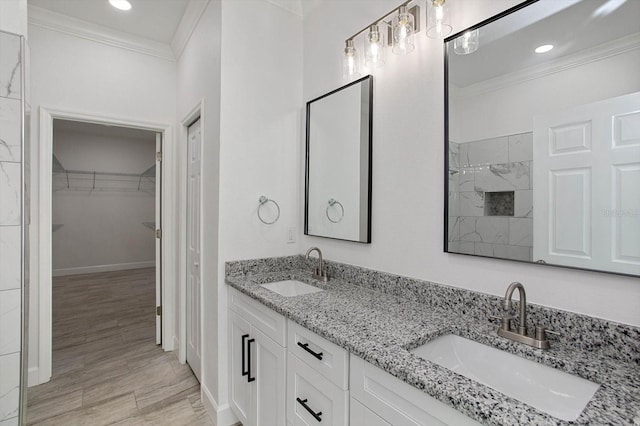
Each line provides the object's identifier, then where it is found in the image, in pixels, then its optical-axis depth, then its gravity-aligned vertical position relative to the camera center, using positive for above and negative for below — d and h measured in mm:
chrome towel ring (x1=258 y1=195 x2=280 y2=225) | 2160 +67
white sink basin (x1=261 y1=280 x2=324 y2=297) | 1961 -476
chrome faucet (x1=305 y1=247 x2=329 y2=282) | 1995 -383
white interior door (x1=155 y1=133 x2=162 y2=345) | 3051 -200
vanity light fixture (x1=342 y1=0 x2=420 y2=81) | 1500 +899
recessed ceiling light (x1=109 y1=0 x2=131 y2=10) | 2357 +1557
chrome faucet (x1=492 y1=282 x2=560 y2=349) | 1043 -404
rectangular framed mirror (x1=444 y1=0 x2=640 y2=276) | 981 +281
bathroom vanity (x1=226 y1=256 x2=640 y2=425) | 805 -447
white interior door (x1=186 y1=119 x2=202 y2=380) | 2469 -313
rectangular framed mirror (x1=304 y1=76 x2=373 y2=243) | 1855 +314
